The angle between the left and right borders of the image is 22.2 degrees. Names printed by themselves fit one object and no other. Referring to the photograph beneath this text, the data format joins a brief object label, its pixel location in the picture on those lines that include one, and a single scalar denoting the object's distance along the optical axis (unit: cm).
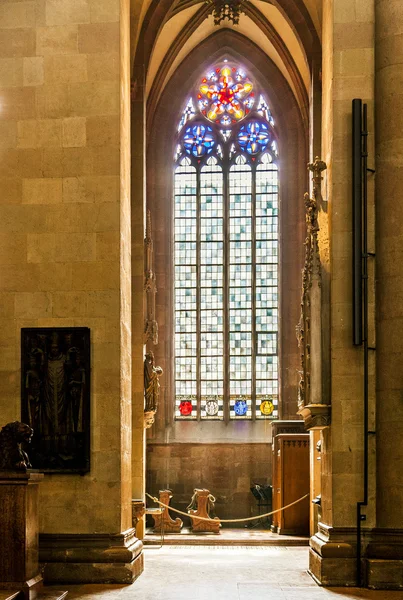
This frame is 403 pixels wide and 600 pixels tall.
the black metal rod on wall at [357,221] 1244
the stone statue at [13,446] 1031
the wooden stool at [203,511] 2009
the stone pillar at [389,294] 1209
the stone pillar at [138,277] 1750
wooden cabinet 1958
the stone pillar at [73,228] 1236
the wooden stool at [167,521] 1998
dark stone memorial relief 1241
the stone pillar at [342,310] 1227
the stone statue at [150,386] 1770
